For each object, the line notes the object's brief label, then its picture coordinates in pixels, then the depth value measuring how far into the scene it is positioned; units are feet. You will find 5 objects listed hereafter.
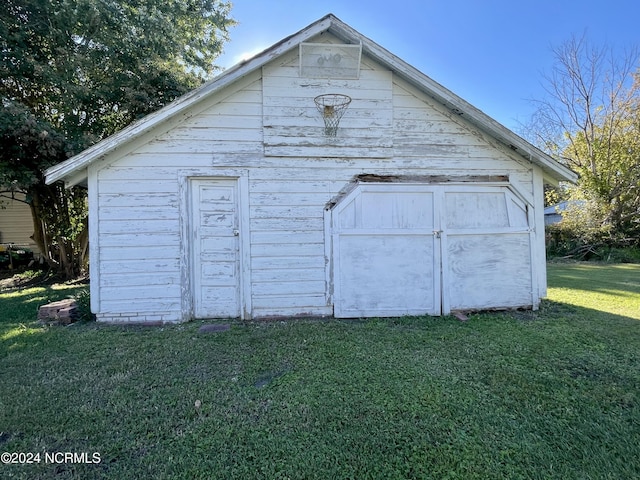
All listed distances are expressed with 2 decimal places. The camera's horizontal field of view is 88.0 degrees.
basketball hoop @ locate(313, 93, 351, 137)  16.87
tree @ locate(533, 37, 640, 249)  49.57
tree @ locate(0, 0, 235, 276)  24.84
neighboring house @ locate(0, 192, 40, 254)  41.70
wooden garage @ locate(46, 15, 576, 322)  16.24
